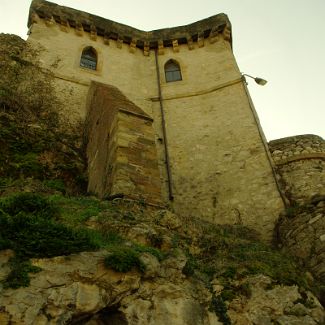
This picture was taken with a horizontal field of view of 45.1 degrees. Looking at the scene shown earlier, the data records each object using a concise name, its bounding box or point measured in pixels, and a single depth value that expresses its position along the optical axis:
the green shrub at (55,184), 8.14
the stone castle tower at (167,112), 8.14
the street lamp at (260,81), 13.56
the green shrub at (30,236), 4.35
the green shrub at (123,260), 4.70
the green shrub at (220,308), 4.83
